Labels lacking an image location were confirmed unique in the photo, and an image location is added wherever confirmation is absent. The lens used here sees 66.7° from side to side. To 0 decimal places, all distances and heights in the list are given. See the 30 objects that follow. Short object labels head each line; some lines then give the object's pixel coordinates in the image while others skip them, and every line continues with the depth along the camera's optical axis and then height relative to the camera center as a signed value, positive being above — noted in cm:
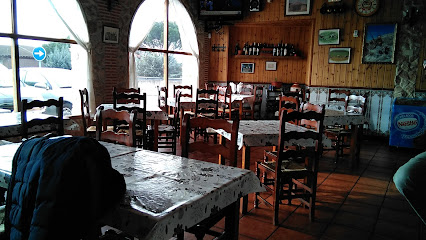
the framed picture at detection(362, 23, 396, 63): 711 +101
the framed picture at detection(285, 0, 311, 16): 804 +199
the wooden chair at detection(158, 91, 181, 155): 502 -75
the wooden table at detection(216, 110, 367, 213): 317 -47
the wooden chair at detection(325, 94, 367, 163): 525 -71
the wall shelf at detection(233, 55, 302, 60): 892 +80
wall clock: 720 +182
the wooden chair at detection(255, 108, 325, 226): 299 -82
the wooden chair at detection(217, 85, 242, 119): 679 -40
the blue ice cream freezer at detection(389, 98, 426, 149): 594 -63
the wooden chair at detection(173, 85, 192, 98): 709 -10
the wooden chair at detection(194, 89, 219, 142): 565 -38
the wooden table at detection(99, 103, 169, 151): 475 -50
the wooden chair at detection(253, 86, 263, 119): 828 -41
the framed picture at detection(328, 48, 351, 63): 759 +77
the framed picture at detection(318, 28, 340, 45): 767 +121
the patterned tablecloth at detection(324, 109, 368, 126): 454 -43
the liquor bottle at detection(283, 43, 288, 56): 897 +93
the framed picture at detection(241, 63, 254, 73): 951 +50
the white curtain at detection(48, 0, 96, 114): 574 +99
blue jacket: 118 -42
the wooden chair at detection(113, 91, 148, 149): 424 -47
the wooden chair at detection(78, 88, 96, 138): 473 -69
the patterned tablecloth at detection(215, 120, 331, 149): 315 -50
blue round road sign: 555 +43
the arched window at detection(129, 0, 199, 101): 724 +89
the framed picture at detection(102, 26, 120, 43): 637 +91
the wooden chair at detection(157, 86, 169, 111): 634 -37
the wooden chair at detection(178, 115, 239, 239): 235 -42
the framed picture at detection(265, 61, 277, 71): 932 +56
